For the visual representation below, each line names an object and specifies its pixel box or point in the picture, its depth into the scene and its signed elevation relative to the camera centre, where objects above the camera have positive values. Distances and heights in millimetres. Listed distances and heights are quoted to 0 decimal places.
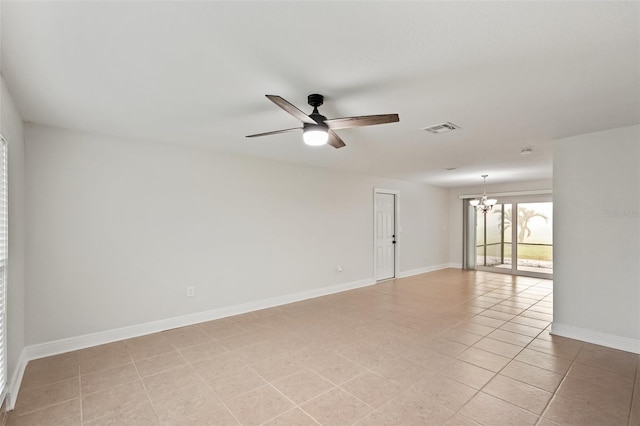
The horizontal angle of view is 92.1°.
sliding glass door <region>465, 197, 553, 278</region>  7586 -618
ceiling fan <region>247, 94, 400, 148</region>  2258 +698
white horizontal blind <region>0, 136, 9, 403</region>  2163 -331
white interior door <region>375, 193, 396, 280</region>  6907 -500
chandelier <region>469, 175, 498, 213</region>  7128 +264
